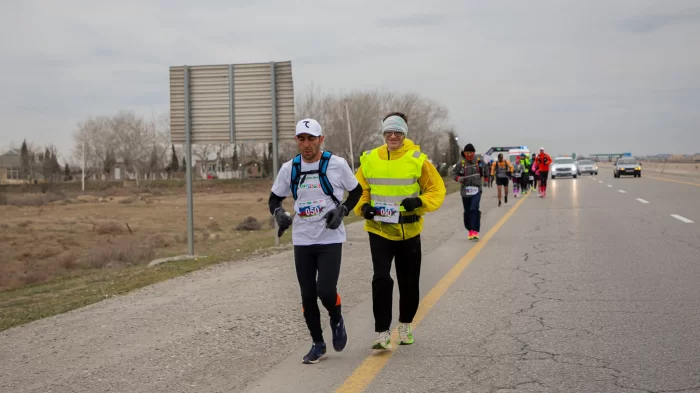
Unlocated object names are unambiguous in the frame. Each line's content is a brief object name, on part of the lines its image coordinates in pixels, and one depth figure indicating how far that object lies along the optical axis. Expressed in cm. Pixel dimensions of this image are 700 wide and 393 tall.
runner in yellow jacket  628
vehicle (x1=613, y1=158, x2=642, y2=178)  5538
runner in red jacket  3028
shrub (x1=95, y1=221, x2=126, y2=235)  3163
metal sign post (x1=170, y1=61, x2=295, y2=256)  1591
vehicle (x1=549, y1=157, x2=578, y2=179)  5784
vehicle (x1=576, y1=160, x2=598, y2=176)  6831
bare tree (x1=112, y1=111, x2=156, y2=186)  12825
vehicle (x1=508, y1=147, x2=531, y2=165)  7012
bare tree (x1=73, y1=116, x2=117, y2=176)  13175
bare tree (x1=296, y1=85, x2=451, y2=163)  9000
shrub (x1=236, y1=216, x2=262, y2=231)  3039
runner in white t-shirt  593
